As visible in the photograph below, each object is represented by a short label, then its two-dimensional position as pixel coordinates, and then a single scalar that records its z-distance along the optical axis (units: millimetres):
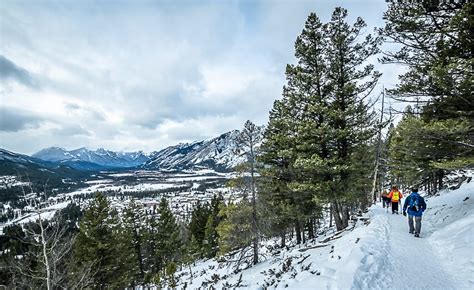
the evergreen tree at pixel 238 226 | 17609
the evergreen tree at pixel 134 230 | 33741
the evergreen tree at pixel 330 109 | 14062
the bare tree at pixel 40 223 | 11523
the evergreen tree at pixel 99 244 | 23259
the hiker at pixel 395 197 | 18531
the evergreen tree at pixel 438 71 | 9367
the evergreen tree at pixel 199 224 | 50250
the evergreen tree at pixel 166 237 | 39844
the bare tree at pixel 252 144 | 17438
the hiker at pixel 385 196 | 21828
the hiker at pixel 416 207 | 11414
